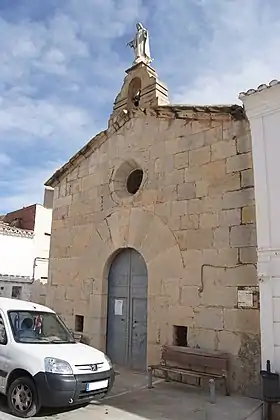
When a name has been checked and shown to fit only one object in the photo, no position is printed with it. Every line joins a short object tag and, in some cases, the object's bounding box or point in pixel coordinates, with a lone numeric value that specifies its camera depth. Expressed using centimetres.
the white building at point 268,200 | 570
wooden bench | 617
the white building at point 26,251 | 1839
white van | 471
